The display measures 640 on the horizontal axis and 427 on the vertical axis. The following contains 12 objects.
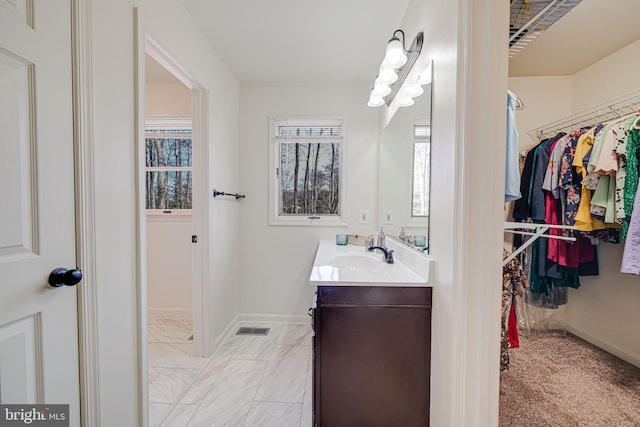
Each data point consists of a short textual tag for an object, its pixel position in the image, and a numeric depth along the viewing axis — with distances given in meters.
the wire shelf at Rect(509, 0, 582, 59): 1.16
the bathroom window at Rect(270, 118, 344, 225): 2.66
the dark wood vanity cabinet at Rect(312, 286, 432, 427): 1.23
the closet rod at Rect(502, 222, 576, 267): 1.29
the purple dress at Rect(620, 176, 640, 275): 1.36
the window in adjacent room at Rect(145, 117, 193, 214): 2.64
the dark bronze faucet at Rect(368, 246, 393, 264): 1.71
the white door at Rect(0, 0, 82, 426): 0.71
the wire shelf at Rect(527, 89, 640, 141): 1.77
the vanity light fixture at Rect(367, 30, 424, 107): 1.46
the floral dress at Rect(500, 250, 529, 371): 1.40
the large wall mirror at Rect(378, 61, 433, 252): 1.41
